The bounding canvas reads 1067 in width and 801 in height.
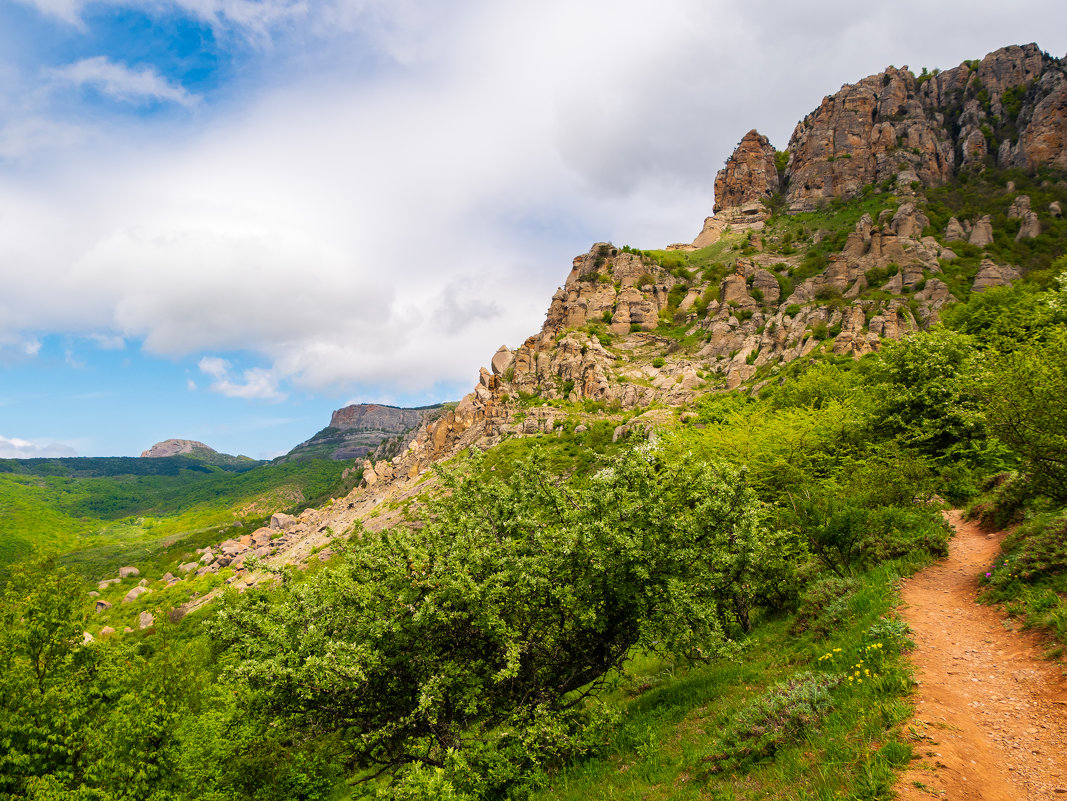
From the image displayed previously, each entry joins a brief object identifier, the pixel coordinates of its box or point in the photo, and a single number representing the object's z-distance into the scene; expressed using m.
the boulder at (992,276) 74.62
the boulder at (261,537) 107.26
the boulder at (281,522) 121.09
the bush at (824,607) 11.80
